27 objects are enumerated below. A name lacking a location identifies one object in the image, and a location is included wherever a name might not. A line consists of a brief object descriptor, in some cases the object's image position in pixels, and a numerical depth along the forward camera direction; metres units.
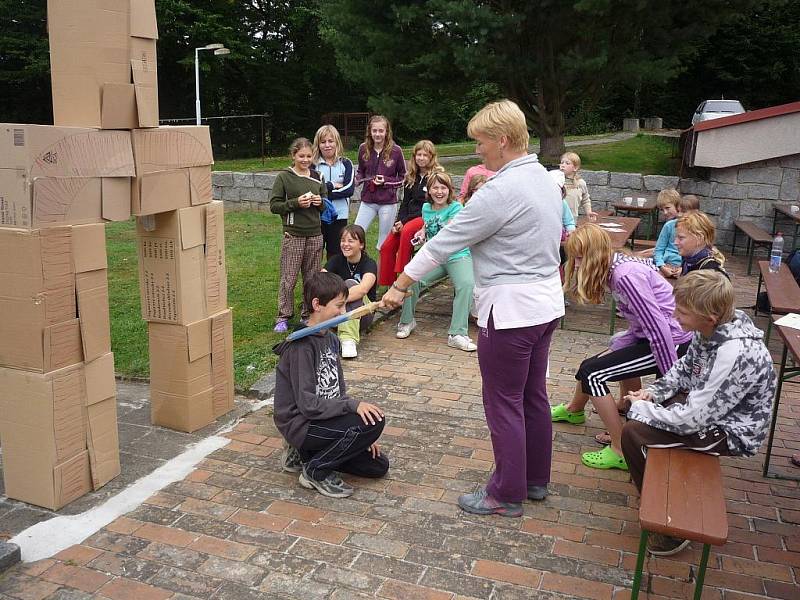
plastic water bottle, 6.15
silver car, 23.40
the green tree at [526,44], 13.01
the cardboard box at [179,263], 4.02
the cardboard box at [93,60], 3.39
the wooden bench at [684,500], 2.52
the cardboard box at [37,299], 3.20
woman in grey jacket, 3.09
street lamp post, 19.72
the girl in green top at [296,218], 6.23
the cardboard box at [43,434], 3.34
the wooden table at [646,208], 10.26
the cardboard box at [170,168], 3.64
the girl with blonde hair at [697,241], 5.11
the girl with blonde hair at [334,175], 6.79
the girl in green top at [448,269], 6.21
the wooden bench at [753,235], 9.08
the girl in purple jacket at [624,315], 3.77
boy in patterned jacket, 2.98
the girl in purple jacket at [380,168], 7.32
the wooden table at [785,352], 3.50
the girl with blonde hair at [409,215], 6.59
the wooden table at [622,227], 6.80
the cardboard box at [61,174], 3.13
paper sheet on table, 3.96
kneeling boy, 3.57
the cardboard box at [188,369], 4.17
